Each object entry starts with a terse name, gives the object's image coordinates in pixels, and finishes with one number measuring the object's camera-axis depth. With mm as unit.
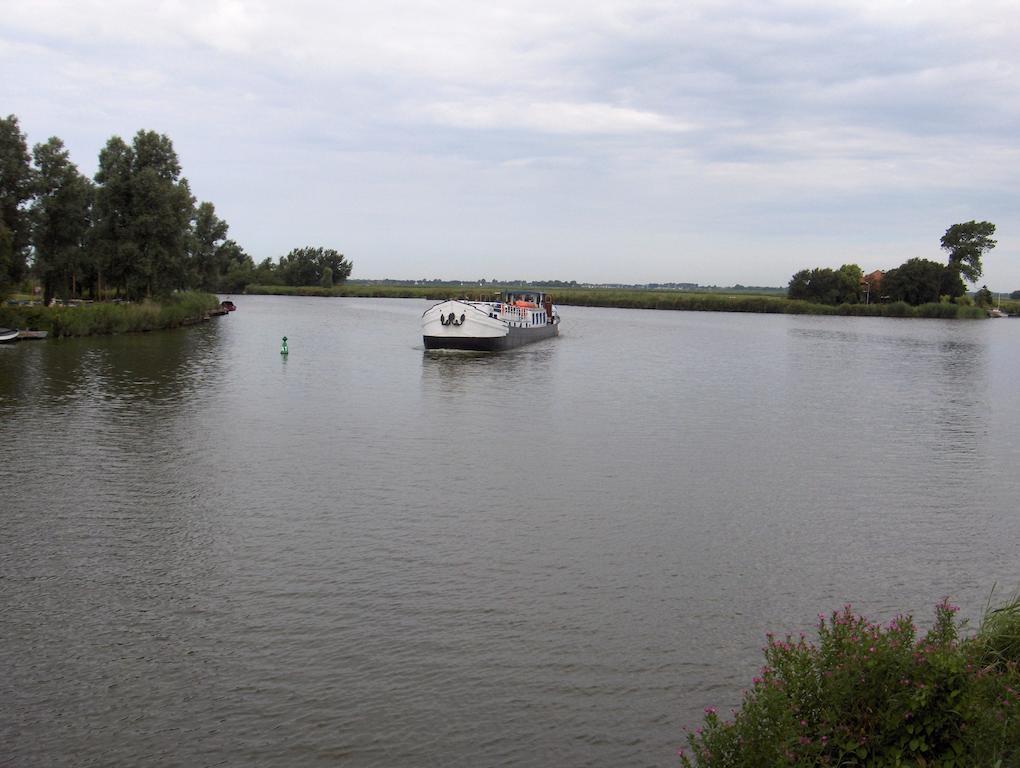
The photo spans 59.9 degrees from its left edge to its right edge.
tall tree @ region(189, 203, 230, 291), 103375
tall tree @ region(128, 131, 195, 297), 63625
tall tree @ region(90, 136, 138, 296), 63156
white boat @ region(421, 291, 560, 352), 52406
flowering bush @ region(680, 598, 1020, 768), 6223
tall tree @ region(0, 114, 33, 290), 52000
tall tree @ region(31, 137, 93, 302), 56188
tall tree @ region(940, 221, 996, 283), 153750
